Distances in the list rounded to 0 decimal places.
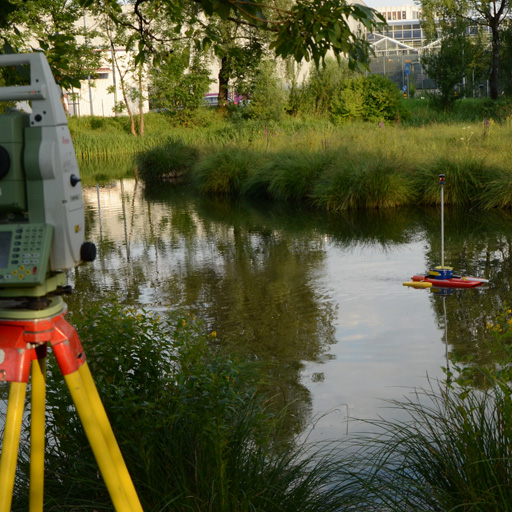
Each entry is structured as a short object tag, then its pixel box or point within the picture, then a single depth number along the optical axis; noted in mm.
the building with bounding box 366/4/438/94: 49031
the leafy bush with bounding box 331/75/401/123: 34444
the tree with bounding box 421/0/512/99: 39500
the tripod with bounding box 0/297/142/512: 1997
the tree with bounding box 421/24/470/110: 36594
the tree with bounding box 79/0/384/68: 3619
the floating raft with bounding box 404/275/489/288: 8211
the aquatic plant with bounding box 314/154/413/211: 15047
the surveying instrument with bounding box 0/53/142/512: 1948
